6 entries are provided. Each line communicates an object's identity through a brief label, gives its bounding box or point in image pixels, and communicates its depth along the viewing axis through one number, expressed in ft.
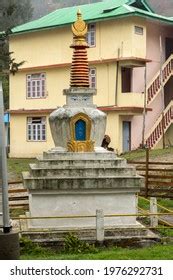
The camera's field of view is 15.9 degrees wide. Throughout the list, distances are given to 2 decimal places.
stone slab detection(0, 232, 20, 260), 29.45
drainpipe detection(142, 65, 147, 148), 112.53
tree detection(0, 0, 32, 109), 78.59
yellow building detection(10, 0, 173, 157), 109.91
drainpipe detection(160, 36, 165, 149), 115.96
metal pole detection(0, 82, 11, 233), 30.30
